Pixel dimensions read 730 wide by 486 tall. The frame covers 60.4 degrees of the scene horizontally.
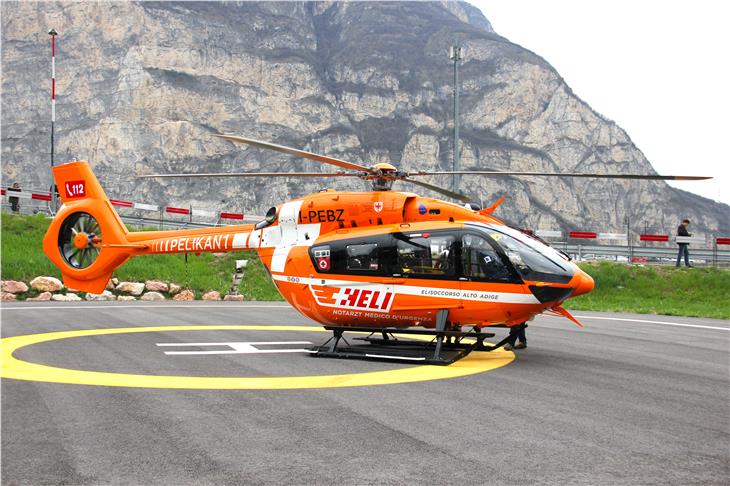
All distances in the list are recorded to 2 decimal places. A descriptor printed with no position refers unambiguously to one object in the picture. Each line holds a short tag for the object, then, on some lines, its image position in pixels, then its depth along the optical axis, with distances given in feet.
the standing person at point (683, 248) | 82.40
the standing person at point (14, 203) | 108.78
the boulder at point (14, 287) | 67.97
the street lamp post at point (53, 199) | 105.57
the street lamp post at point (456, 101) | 98.22
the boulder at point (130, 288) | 73.51
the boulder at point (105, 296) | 70.63
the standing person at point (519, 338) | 33.91
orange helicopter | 31.73
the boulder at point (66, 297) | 67.11
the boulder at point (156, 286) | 75.46
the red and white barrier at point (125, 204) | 105.70
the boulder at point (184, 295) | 74.95
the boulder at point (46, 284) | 69.46
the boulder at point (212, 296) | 74.84
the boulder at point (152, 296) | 73.51
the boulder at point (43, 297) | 67.36
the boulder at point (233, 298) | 73.77
